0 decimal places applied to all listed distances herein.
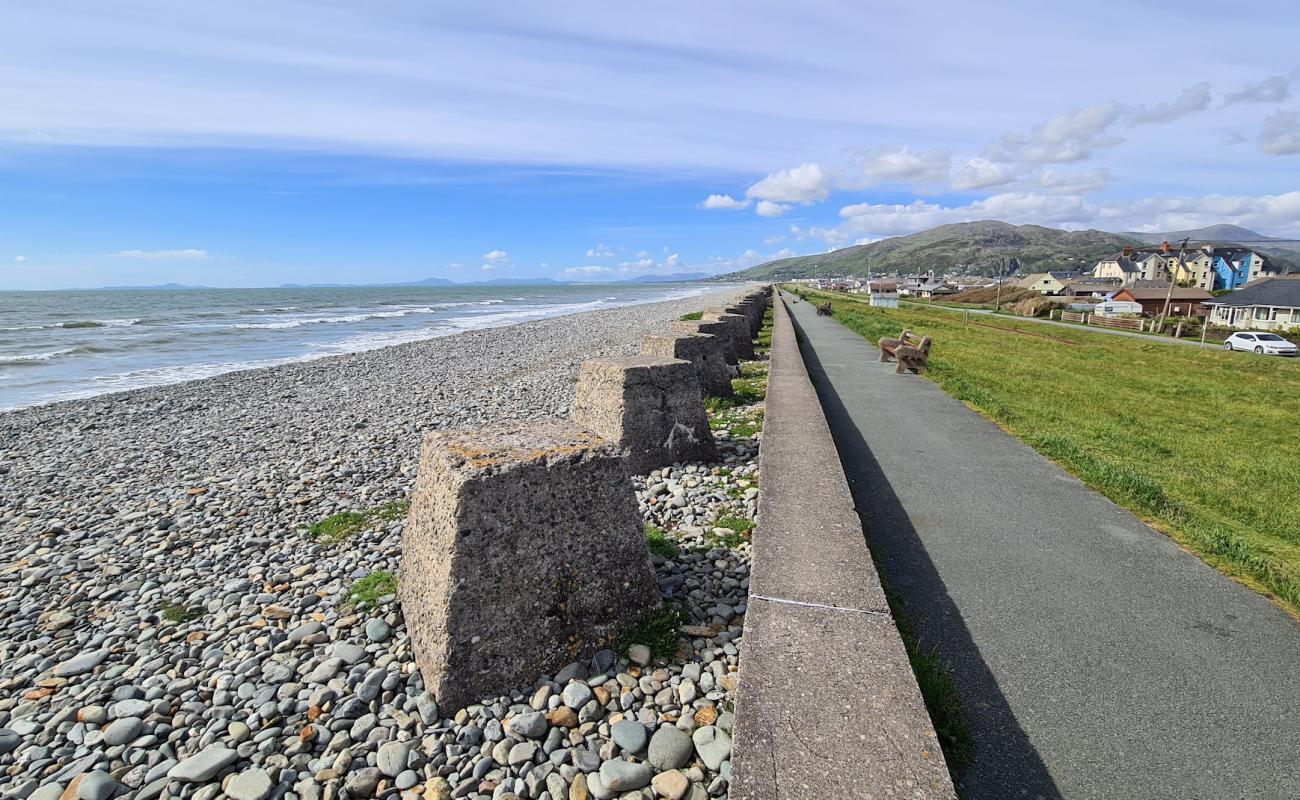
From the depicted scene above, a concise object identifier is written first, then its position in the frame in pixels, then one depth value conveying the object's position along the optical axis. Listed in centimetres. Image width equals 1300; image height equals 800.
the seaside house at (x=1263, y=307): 4164
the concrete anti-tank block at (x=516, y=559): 304
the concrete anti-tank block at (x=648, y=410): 622
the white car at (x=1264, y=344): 2955
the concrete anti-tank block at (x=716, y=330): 1192
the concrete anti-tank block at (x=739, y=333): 1459
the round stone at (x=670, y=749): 265
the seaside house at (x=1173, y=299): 5959
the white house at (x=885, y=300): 5825
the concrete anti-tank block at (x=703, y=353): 916
